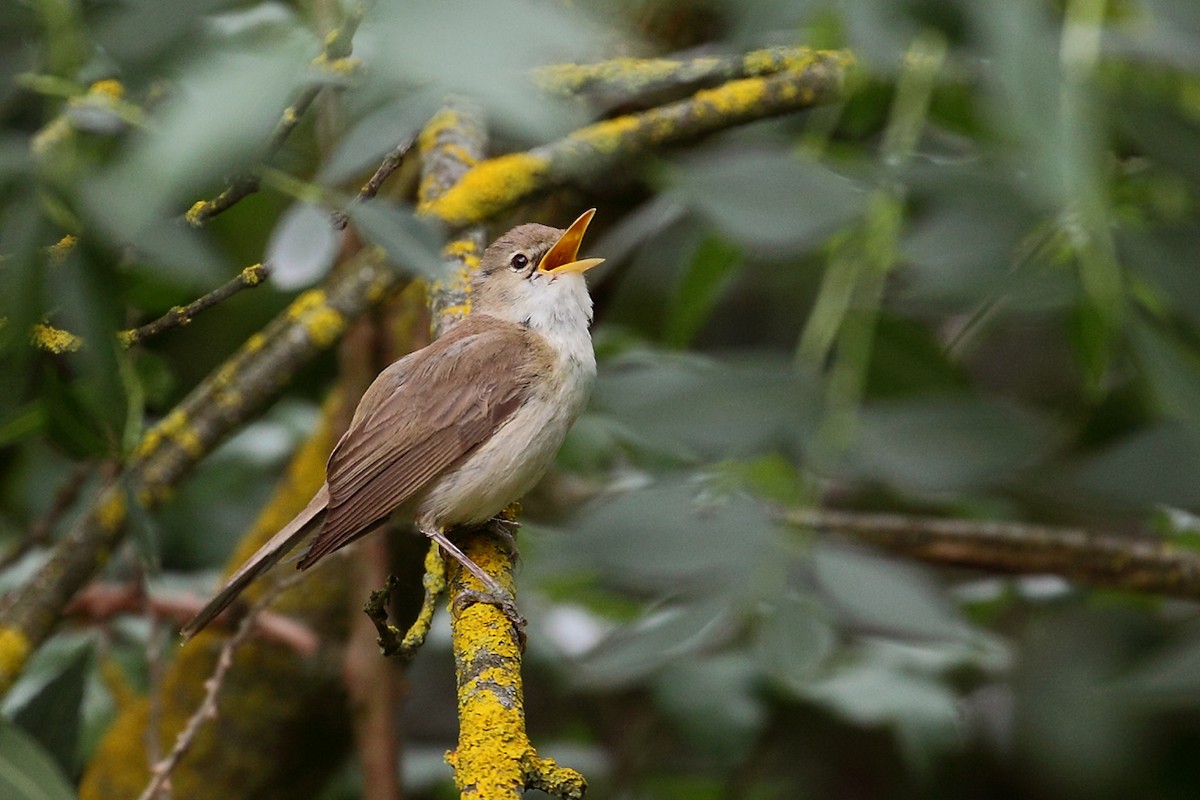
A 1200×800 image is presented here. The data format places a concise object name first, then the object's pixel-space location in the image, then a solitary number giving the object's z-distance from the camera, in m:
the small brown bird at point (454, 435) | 5.15
